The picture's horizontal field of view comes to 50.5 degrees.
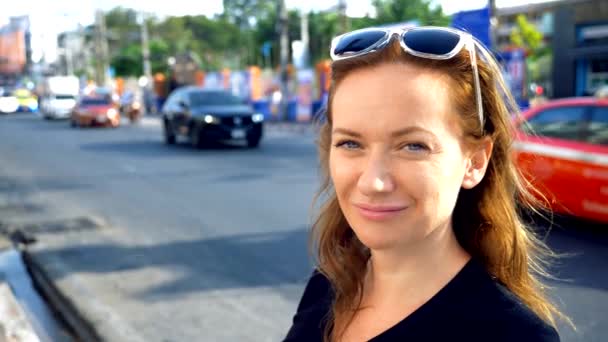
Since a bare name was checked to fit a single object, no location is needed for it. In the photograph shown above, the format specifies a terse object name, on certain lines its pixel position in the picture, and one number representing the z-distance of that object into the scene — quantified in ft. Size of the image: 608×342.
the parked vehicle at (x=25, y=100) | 150.51
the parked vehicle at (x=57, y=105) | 110.01
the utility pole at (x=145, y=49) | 133.08
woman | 4.11
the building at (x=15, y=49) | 374.43
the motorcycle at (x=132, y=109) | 96.53
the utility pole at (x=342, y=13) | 69.63
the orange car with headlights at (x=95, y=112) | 86.38
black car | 51.31
